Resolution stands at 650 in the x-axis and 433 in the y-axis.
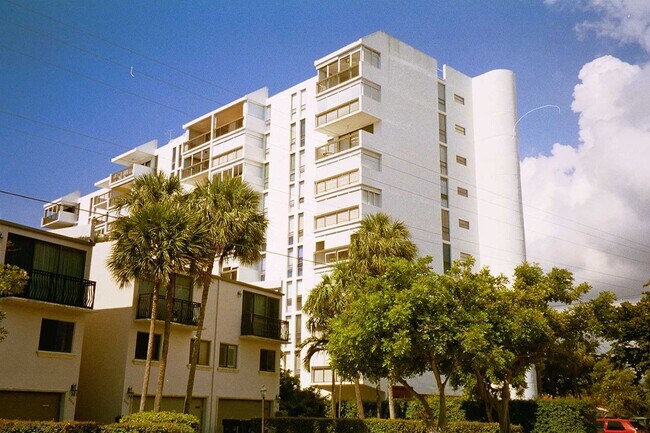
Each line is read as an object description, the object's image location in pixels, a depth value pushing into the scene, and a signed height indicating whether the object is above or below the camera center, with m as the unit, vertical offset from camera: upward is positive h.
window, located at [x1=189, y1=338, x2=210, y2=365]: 38.80 +2.20
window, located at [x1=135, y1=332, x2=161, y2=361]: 35.31 +2.26
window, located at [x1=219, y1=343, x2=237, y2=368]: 40.06 +2.13
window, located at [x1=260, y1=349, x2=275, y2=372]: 42.84 +2.05
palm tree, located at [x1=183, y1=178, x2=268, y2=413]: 33.28 +8.01
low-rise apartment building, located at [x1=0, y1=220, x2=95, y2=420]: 29.92 +2.85
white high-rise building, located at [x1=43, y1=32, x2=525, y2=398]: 55.78 +20.60
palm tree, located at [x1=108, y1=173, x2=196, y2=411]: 30.86 +6.17
